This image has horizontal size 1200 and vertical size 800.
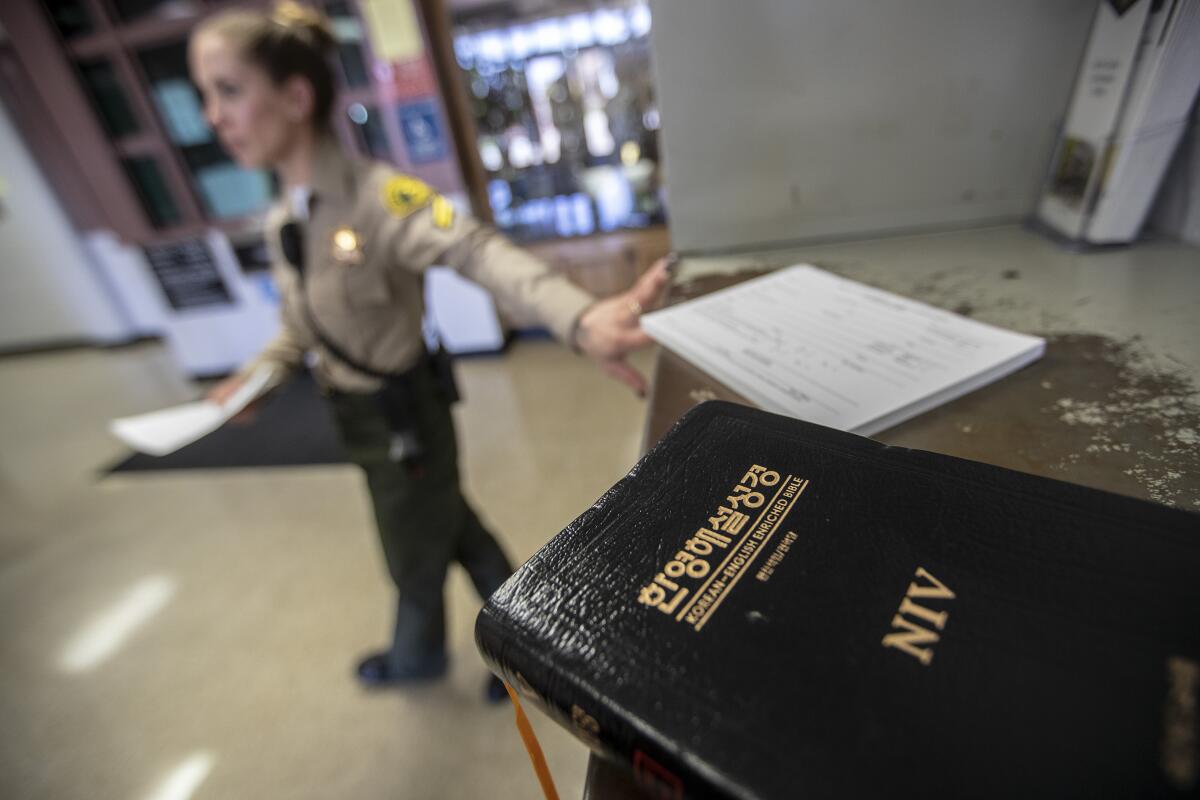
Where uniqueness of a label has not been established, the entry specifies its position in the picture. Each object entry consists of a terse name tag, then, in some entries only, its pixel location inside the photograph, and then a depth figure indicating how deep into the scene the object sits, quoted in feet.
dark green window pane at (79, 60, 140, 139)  7.86
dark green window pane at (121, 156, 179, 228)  8.31
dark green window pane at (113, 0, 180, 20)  7.47
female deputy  2.80
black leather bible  0.57
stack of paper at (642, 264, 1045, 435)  1.37
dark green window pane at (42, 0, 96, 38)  7.48
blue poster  7.25
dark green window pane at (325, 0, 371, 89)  7.04
